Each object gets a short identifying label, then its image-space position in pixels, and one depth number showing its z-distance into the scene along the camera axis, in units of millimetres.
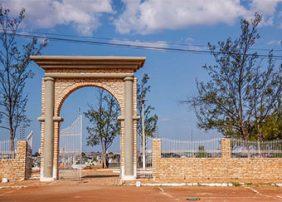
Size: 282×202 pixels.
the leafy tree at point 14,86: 24953
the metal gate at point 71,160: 20594
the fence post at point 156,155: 20175
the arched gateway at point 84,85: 20062
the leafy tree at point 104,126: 36219
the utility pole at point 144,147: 24236
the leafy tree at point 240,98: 25609
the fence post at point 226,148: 20469
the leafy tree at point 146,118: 31891
